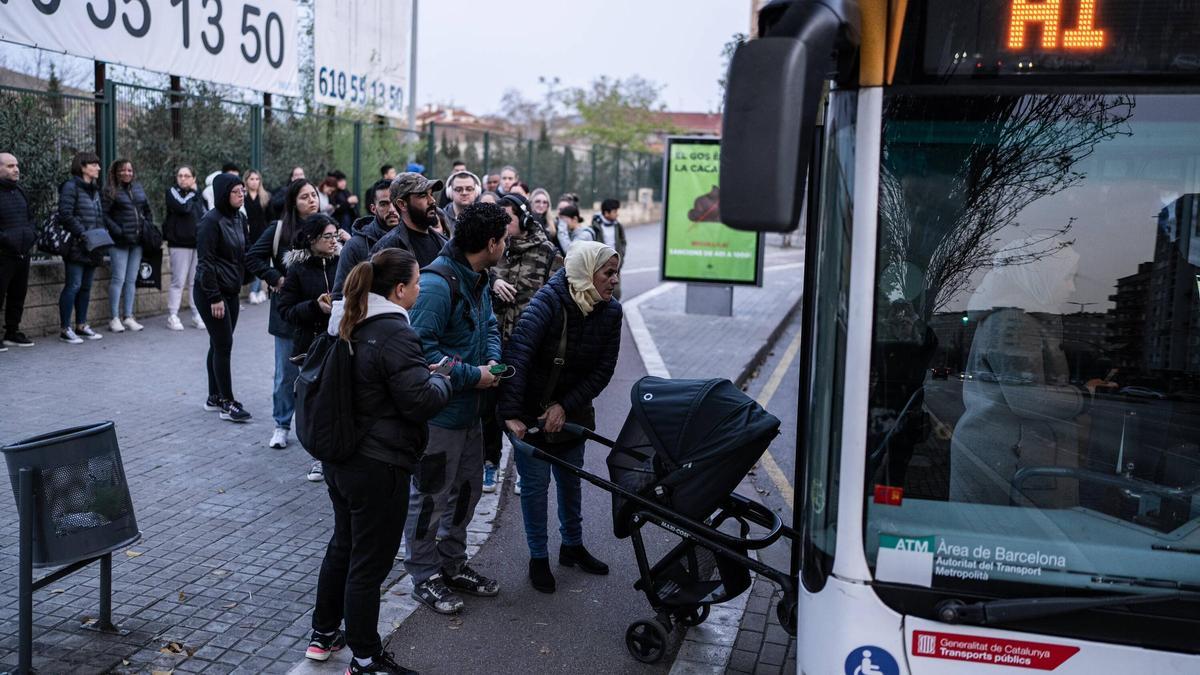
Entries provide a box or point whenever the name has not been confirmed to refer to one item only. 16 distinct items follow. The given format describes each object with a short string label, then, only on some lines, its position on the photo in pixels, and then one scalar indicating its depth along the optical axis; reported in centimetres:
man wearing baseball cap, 609
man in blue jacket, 502
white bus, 293
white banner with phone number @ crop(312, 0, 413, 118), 1898
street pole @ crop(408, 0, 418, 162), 2345
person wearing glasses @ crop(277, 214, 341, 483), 700
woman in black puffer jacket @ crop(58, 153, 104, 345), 1105
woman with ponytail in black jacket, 415
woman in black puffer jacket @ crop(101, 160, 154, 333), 1171
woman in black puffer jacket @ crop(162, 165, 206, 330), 1251
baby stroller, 443
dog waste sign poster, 1519
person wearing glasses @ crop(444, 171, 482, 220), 792
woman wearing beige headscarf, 531
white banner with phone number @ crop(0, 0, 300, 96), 1188
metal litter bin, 417
